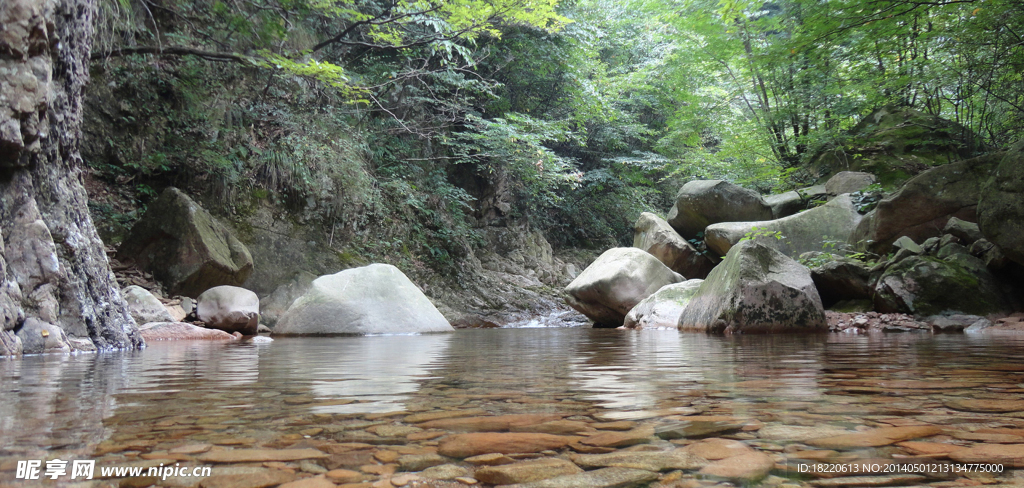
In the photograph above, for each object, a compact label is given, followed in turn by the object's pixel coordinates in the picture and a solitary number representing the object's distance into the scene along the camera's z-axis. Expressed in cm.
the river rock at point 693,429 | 115
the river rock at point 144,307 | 658
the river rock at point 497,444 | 106
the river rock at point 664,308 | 798
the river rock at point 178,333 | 618
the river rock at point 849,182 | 988
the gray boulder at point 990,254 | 599
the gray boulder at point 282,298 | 880
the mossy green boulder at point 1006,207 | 528
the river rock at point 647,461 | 94
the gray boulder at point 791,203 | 1093
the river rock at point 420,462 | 96
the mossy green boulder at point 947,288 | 603
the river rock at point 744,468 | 87
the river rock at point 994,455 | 91
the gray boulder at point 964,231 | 664
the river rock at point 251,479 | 86
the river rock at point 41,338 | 372
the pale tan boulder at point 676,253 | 1144
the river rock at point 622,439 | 110
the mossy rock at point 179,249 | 809
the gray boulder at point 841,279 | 710
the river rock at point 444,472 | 90
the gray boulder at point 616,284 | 960
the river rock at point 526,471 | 88
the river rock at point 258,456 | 101
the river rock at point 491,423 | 127
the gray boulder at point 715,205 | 1088
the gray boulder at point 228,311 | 746
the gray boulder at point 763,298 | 596
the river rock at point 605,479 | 85
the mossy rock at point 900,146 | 937
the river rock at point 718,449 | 98
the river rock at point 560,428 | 123
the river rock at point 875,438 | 104
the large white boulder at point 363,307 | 741
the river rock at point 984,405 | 137
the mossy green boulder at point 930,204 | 702
